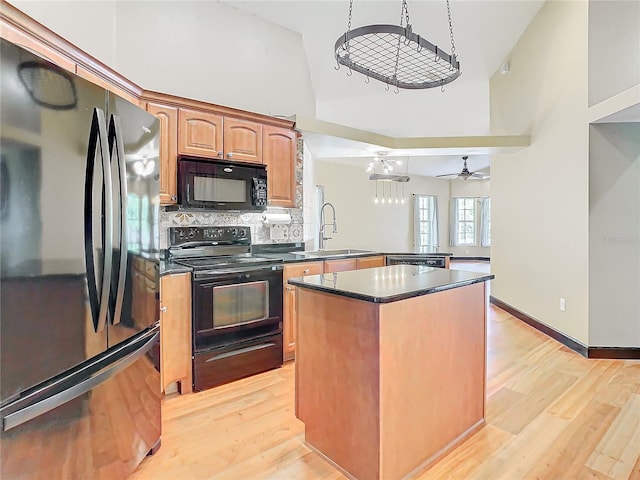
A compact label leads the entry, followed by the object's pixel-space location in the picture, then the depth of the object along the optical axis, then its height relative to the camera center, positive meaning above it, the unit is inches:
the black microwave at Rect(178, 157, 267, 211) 119.3 +18.4
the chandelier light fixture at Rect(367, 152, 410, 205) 359.3 +53.1
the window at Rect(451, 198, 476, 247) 454.9 +16.9
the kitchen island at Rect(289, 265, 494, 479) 64.0 -25.7
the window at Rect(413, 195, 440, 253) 421.4 +17.0
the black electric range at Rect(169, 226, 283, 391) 106.2 -23.0
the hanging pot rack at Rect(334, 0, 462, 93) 83.6 +47.2
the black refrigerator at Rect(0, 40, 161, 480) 44.3 -5.7
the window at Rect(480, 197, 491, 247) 441.4 +17.7
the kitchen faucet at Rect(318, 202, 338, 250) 189.7 -2.2
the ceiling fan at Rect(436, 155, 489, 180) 285.8 +51.1
